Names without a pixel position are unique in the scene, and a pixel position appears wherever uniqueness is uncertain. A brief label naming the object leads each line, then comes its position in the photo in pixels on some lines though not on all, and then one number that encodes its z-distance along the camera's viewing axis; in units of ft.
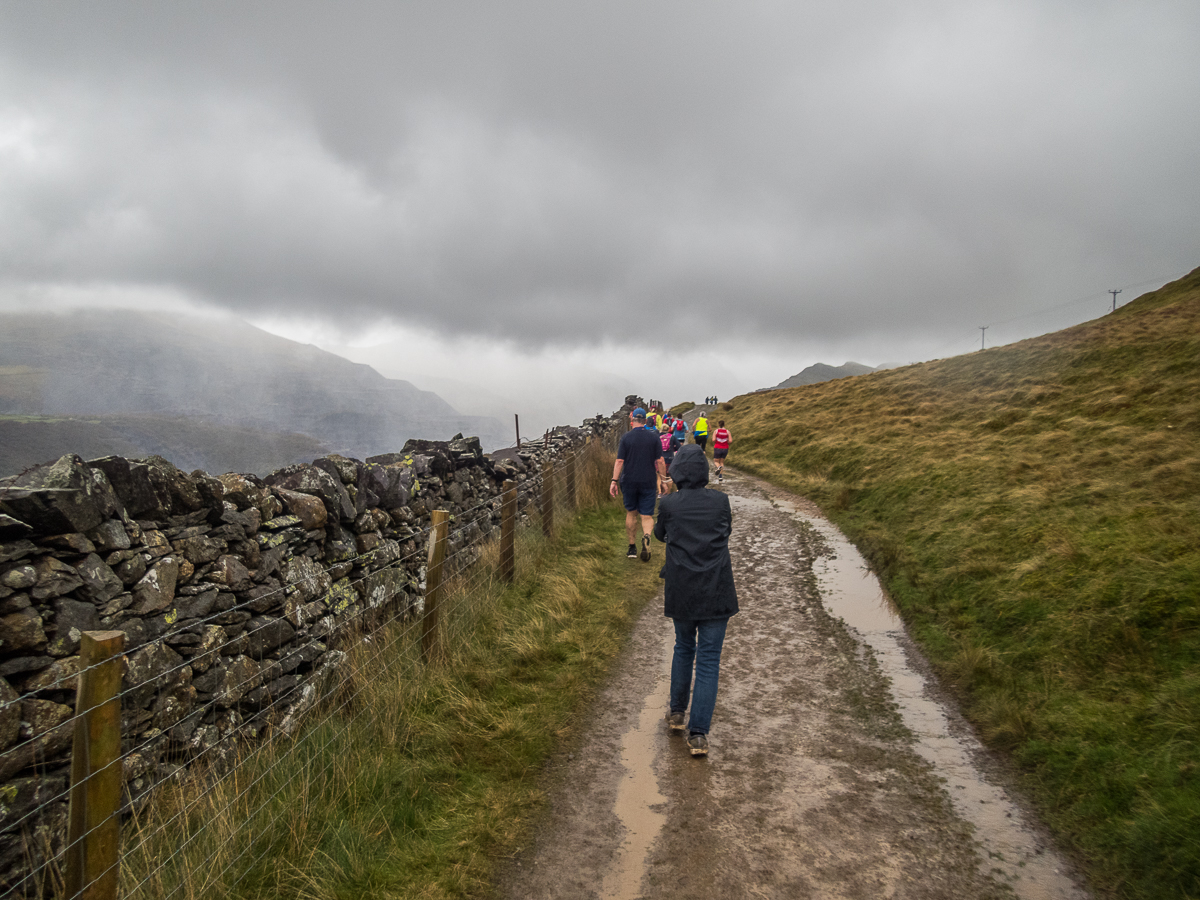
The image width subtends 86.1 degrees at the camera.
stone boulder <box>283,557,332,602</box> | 17.51
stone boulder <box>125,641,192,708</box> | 12.97
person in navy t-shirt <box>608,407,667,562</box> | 30.01
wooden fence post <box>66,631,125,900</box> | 8.48
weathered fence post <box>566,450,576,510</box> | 41.16
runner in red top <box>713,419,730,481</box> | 61.16
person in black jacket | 14.92
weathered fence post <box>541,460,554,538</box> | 33.09
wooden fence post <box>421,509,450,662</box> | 18.48
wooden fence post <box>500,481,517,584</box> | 25.89
